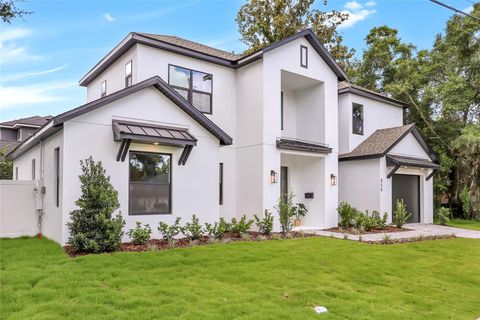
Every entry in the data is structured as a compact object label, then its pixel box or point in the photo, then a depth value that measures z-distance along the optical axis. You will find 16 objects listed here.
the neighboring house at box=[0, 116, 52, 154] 27.31
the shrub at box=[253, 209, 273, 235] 12.51
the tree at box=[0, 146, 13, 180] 22.60
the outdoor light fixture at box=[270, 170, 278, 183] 13.67
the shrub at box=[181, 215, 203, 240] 10.62
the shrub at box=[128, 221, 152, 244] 9.84
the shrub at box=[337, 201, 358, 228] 15.23
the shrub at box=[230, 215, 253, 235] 11.88
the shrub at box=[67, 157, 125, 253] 8.66
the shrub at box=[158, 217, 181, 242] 10.26
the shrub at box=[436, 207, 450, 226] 18.11
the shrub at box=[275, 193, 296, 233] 12.91
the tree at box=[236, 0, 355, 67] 25.62
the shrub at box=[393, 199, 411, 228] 15.48
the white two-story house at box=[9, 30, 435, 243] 10.39
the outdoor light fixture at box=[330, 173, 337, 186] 15.71
